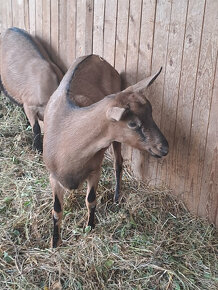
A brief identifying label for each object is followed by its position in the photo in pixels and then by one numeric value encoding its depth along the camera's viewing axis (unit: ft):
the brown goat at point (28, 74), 13.05
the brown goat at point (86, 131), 7.98
